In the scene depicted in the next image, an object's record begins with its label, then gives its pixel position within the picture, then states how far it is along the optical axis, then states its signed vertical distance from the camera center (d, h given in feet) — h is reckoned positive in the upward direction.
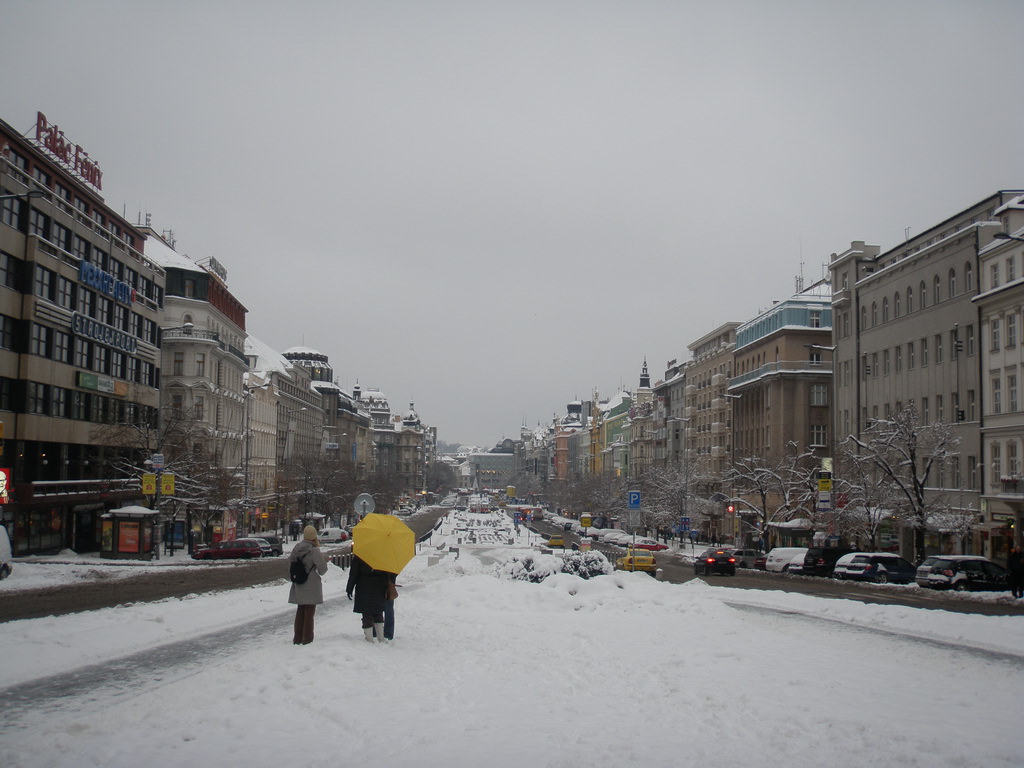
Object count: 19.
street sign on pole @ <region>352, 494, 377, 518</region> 102.33 -5.02
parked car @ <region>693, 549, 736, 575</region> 137.18 -14.48
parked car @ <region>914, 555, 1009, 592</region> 105.60 -11.88
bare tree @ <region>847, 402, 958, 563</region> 131.85 +1.92
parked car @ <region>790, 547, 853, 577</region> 138.72 -13.84
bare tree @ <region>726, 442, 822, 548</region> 195.11 -3.85
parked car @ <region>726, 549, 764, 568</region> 171.63 -17.09
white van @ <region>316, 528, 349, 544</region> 240.32 -19.91
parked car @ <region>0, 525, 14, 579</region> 91.91 -10.23
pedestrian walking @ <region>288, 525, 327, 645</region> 40.93 -5.72
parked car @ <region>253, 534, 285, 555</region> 170.28 -16.15
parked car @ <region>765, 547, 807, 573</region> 150.30 -14.97
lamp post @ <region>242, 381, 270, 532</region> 216.54 -11.01
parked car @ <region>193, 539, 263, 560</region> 156.35 -15.80
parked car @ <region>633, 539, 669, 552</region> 225.17 -19.80
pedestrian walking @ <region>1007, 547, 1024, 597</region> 87.81 -9.71
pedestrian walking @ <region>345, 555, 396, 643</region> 42.63 -6.01
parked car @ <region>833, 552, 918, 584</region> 119.75 -12.97
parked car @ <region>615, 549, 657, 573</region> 141.69 -14.97
